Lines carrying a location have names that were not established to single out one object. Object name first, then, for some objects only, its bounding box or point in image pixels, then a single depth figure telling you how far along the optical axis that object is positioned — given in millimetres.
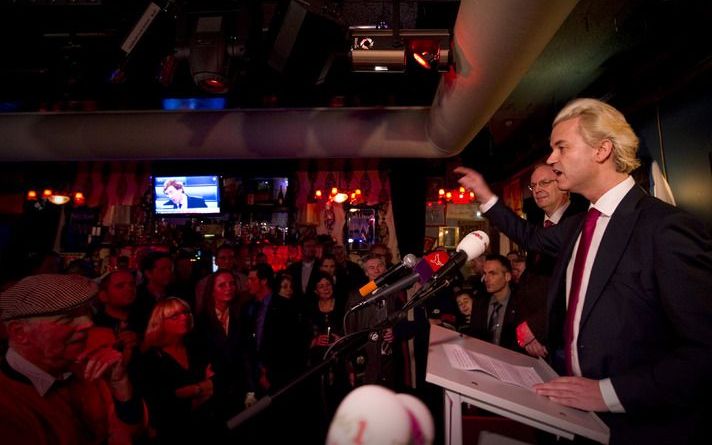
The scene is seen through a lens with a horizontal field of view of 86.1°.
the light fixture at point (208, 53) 3113
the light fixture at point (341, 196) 7238
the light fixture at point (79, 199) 7675
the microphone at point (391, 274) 1475
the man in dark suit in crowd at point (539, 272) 1896
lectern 890
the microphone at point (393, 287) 1368
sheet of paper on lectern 1122
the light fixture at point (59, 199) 7703
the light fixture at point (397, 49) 2930
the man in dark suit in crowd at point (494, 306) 3382
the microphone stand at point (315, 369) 1065
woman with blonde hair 2463
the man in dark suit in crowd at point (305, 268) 6031
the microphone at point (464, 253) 1344
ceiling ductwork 4766
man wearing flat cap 1293
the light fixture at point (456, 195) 8883
